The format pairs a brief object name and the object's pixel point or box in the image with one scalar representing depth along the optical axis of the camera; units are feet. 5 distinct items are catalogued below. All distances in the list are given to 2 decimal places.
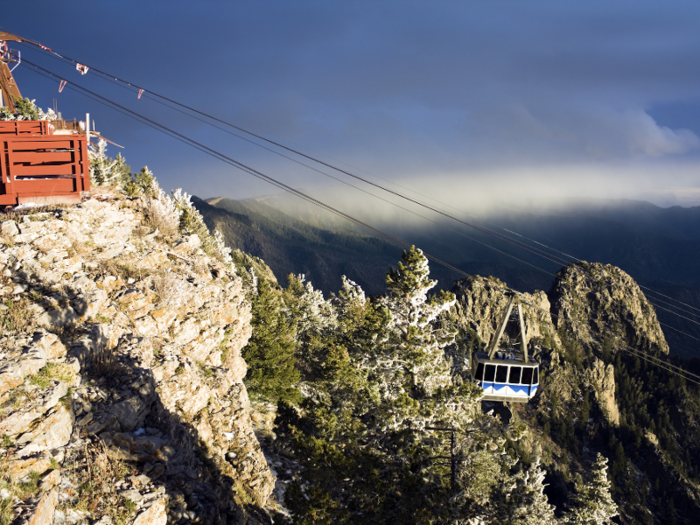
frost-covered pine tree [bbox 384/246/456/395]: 51.03
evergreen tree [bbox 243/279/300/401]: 85.35
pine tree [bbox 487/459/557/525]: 47.88
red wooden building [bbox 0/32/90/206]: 51.62
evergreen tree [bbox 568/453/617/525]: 91.45
